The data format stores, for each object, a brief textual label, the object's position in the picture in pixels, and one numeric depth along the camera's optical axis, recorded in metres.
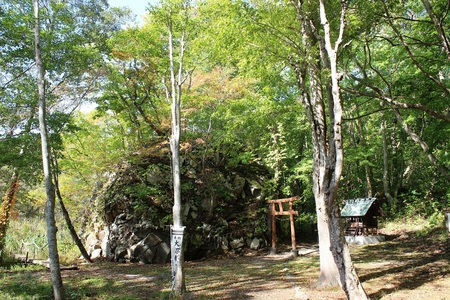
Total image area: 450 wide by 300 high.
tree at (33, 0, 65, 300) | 6.69
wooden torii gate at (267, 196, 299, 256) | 12.90
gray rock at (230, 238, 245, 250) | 13.63
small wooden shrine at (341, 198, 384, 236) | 13.55
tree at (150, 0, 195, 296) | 6.67
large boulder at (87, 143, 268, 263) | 12.62
